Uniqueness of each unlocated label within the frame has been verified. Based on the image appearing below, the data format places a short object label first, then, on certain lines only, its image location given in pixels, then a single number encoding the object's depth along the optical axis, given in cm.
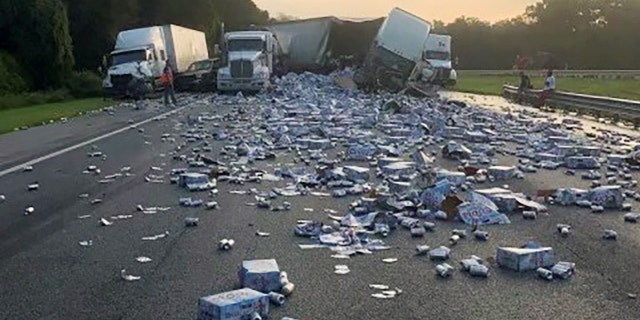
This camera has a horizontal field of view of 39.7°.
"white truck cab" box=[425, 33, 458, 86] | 5431
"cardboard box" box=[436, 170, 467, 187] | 1191
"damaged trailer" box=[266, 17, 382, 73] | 5388
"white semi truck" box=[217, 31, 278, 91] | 4362
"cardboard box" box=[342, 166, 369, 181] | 1249
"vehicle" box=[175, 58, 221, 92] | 4853
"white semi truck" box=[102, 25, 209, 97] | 4272
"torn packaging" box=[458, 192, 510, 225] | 927
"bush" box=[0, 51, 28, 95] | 4253
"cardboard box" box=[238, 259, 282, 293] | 642
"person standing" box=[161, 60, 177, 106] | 3503
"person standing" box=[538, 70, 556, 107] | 3534
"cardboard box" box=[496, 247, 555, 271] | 721
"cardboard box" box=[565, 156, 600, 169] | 1447
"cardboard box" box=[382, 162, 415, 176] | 1281
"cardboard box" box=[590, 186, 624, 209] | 1039
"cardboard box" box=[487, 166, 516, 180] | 1290
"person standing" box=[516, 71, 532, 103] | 3884
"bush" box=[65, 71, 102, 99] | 4698
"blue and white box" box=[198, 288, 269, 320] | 545
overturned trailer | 4047
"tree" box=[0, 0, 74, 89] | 4697
